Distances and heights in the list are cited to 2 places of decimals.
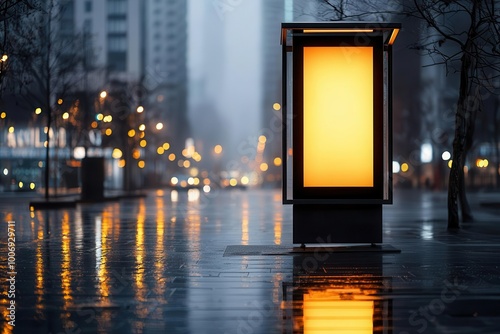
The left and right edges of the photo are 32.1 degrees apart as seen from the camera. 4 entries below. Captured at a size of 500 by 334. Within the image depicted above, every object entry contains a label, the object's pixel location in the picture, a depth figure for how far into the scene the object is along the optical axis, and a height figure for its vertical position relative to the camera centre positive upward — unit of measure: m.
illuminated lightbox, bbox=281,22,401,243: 17.42 +0.70
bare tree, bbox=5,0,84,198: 42.47 +4.58
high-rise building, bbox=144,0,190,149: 172.82 +13.32
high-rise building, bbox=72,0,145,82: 146.00 +21.55
